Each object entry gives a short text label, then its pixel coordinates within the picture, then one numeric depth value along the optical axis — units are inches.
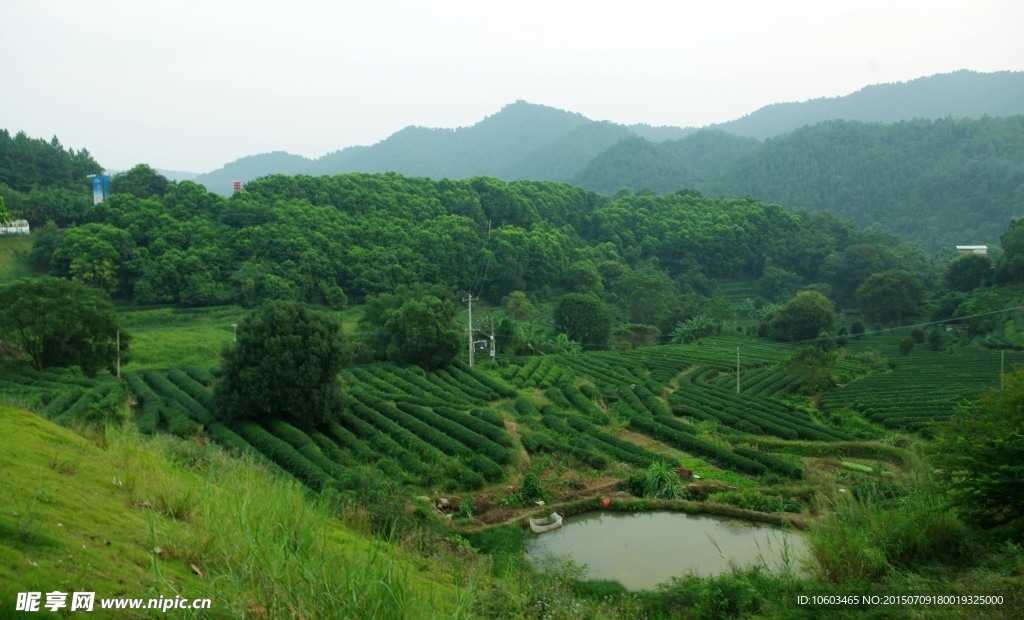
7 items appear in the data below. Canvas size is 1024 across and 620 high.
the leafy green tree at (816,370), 1590.8
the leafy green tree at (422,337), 1477.6
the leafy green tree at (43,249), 2042.3
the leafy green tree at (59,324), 1159.6
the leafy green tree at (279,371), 954.7
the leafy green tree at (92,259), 1964.8
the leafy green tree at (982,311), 1994.3
